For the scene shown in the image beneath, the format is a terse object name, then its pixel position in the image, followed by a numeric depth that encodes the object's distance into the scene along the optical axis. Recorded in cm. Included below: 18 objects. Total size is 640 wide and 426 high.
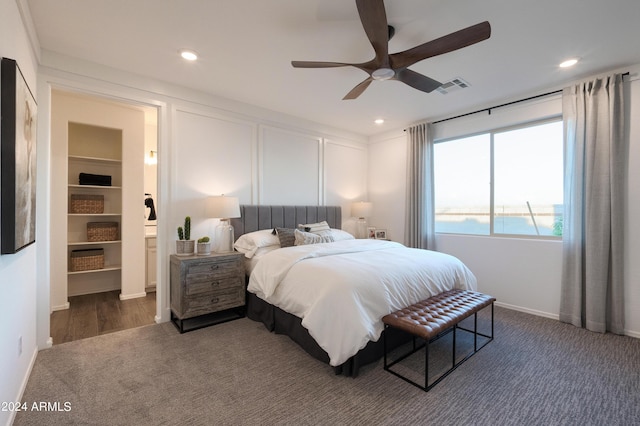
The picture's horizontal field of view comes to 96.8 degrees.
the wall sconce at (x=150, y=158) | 470
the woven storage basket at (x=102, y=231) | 407
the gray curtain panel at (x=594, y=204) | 287
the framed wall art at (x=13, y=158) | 154
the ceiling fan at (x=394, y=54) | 180
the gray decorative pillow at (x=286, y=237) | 355
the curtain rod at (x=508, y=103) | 332
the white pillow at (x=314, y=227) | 405
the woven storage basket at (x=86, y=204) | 396
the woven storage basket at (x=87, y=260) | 393
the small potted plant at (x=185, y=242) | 317
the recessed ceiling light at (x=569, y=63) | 275
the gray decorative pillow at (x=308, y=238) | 355
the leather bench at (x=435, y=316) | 200
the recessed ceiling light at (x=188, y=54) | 261
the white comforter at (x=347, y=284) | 207
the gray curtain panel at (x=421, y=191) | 443
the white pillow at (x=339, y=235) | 398
